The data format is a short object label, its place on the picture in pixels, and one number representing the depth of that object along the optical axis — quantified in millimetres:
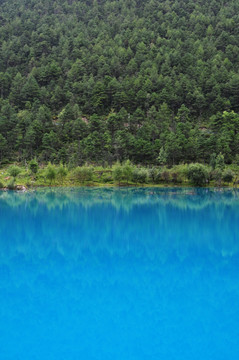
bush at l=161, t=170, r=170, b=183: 93188
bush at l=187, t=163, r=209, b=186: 88188
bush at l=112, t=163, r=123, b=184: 92188
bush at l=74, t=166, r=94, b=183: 95438
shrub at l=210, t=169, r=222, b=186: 90562
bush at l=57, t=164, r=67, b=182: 95688
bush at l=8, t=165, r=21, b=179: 93938
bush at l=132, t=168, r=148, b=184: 91625
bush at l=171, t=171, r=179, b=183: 92875
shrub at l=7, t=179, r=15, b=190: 87250
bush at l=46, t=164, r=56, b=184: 93194
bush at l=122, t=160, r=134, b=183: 92562
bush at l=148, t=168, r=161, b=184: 92938
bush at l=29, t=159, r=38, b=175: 96431
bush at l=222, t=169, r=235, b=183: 89312
